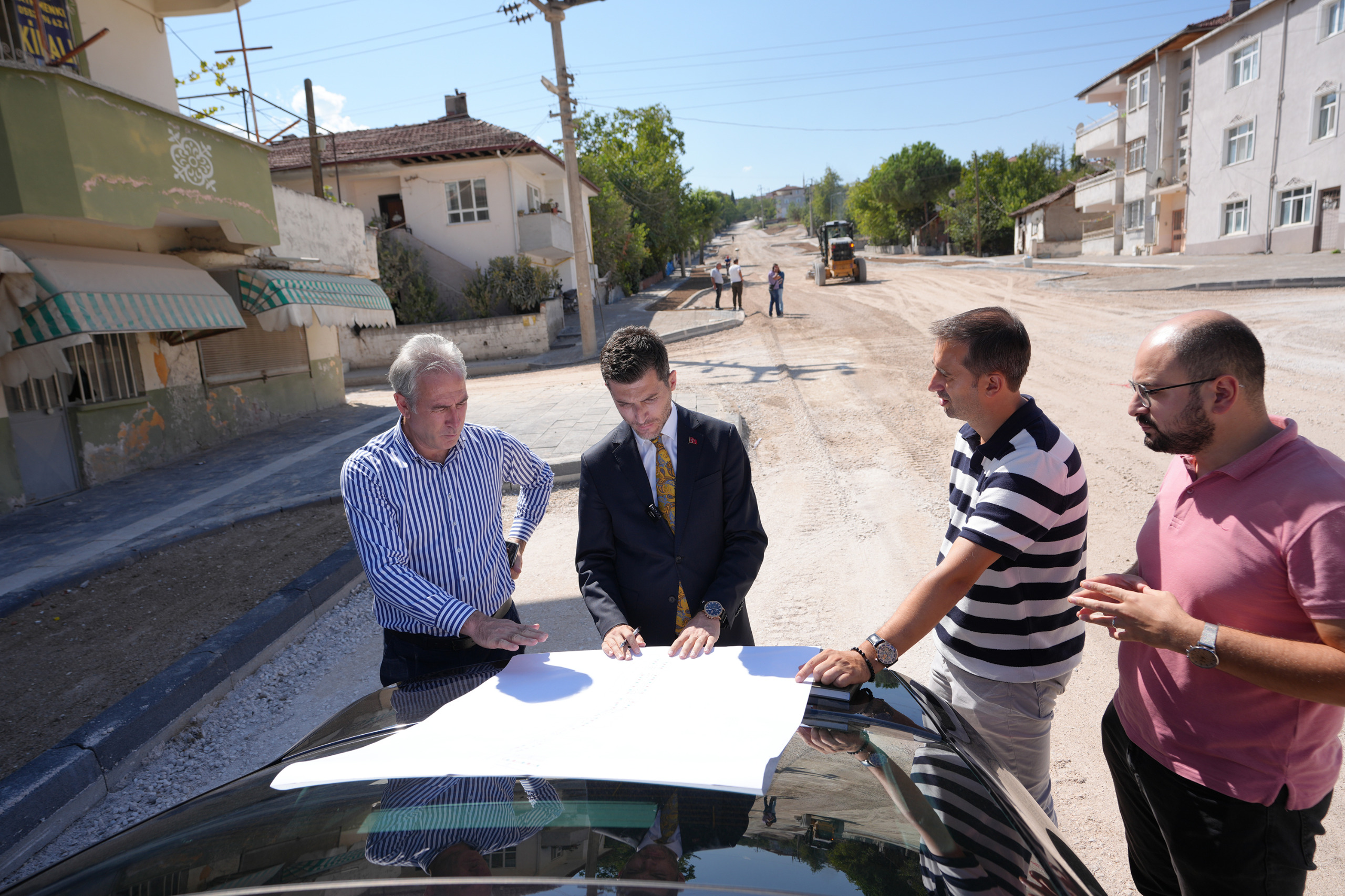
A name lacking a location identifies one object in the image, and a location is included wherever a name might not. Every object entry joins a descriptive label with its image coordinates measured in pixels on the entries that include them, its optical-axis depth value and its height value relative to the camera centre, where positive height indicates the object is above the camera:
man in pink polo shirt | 1.54 -0.79
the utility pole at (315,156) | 20.30 +4.03
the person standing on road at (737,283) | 27.58 -0.24
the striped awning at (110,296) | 8.36 +0.26
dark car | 1.24 -0.96
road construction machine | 34.22 +0.33
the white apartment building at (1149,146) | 37.41 +5.45
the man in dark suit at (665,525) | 2.55 -0.82
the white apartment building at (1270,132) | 27.38 +4.30
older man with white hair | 2.51 -0.78
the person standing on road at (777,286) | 23.72 -0.39
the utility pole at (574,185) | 19.03 +2.55
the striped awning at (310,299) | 12.70 +0.09
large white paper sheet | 1.55 -1.00
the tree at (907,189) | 69.31 +7.00
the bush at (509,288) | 24.81 +0.12
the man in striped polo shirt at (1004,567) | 1.97 -0.83
